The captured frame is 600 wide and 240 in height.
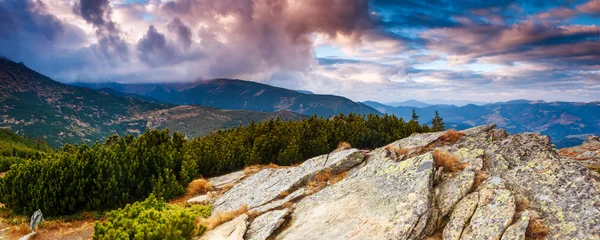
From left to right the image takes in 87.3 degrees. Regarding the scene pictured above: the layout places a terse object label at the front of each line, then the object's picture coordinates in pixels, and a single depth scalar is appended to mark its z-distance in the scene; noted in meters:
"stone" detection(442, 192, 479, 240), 9.10
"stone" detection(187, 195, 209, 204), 17.48
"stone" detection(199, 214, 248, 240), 11.27
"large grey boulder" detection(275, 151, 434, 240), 9.70
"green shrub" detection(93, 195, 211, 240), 10.33
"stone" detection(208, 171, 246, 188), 20.71
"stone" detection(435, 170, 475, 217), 10.38
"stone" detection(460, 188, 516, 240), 8.74
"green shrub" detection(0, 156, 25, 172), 40.23
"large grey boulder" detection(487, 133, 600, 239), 8.74
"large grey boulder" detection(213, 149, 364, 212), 15.38
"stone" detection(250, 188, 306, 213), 13.34
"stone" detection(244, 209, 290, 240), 11.02
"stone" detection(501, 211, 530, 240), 8.39
